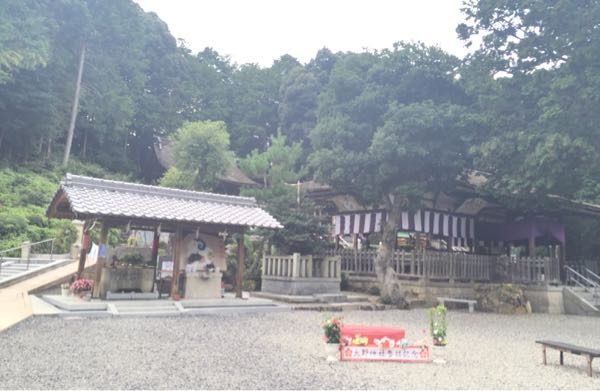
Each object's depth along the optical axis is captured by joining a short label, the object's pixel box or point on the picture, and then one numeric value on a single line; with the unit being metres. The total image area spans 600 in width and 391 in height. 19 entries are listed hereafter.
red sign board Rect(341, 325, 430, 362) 6.77
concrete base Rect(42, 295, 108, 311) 10.59
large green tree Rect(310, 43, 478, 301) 15.47
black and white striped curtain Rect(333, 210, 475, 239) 18.62
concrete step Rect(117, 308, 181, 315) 10.91
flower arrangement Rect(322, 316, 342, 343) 6.72
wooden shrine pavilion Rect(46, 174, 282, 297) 11.72
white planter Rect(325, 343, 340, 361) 6.71
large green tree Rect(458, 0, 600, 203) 12.44
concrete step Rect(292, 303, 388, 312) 13.52
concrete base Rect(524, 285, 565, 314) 16.05
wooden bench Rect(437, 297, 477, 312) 15.40
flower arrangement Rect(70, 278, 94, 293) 11.96
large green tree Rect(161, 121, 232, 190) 25.62
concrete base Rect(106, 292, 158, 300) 11.92
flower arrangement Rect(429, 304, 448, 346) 6.83
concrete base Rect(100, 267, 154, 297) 12.09
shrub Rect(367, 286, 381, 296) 17.29
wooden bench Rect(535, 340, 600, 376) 6.07
